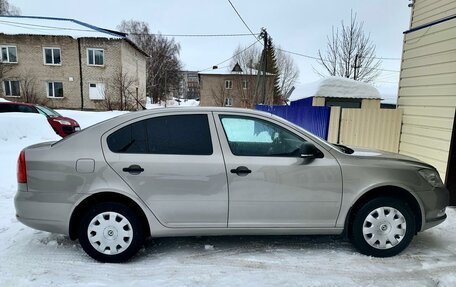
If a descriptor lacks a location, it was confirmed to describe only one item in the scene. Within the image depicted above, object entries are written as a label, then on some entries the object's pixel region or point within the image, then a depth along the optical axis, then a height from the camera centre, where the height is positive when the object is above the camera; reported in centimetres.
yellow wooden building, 562 +39
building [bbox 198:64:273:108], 3749 +220
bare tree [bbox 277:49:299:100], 4506 +425
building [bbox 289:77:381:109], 1352 +47
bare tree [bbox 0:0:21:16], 5379 +1498
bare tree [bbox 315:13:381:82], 1983 +293
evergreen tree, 4609 +506
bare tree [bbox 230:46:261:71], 3962 +553
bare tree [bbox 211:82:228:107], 4099 +97
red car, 1084 -67
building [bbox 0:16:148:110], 2798 +287
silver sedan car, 322 -84
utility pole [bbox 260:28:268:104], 2084 +395
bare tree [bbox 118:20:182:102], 5309 +707
